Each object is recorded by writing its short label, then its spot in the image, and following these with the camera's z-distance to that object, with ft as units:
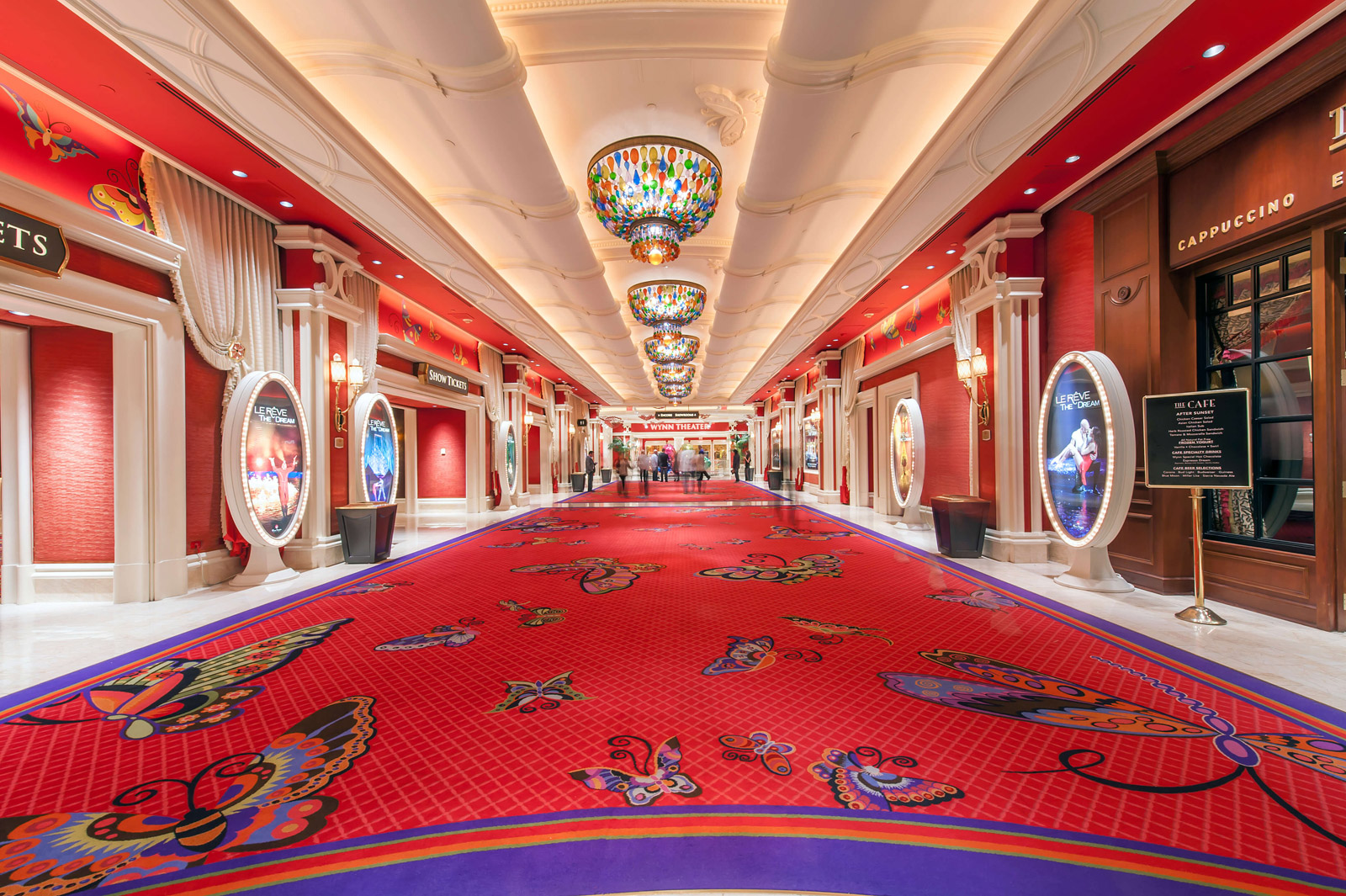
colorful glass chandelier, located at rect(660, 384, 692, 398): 53.67
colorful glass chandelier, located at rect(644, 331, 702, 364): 34.27
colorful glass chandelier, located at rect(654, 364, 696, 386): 44.19
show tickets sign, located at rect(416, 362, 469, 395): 25.38
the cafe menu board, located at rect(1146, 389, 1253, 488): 10.16
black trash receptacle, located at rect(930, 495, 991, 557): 17.03
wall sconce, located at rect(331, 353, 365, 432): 17.88
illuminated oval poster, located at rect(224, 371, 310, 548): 13.41
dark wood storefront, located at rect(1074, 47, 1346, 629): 9.80
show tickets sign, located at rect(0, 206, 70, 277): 9.94
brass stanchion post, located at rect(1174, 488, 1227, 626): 10.39
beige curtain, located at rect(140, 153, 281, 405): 13.32
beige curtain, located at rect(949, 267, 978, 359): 18.33
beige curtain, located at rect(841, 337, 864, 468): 32.89
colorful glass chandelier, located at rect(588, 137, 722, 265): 15.33
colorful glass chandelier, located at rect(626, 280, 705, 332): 26.05
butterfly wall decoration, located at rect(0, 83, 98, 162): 10.71
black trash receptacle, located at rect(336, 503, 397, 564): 17.10
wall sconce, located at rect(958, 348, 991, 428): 17.51
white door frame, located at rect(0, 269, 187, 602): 12.85
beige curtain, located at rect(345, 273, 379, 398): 19.33
